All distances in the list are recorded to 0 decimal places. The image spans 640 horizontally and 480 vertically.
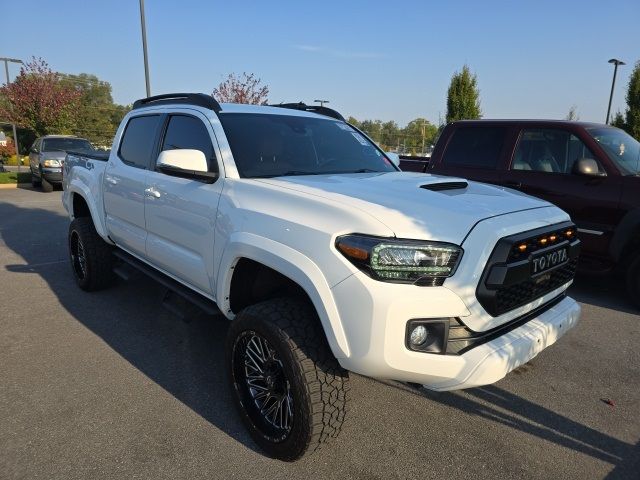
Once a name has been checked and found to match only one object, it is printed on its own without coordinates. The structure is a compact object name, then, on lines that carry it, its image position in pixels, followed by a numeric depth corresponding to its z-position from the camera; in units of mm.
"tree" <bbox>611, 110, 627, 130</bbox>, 25412
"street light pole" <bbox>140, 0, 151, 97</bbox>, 12805
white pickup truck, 2133
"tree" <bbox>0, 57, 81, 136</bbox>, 23000
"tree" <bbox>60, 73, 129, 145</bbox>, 55938
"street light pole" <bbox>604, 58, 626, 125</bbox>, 21484
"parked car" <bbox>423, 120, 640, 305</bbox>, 4836
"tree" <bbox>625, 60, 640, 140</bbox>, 24156
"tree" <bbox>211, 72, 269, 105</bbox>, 22109
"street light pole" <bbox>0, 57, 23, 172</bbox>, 23156
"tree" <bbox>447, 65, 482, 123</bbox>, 27047
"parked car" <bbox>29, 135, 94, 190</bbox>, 15141
